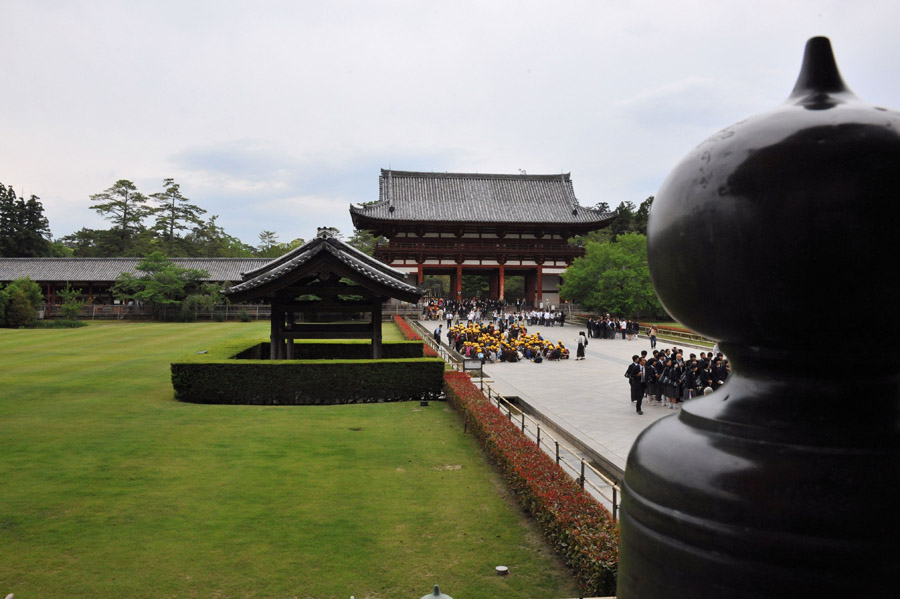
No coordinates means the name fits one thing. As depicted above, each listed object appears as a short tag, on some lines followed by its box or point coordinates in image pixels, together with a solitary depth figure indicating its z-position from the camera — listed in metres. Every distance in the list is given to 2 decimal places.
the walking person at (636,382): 12.51
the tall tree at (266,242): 69.47
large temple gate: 44.19
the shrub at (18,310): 34.75
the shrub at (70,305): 37.88
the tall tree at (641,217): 60.38
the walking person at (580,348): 21.53
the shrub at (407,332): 19.77
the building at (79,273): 42.16
